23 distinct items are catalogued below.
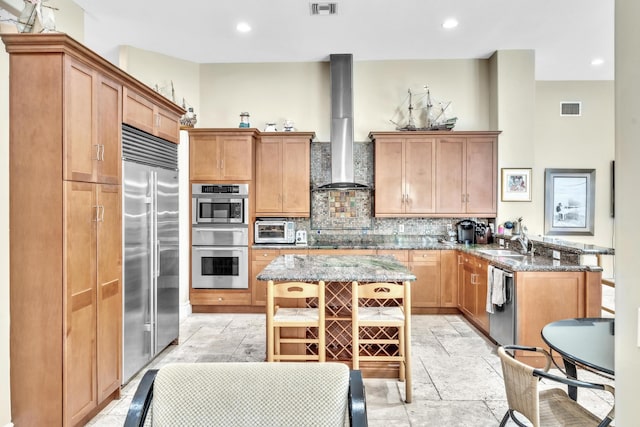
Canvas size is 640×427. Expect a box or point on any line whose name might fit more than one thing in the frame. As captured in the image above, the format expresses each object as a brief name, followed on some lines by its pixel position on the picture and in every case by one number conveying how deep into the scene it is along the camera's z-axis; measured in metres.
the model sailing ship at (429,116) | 5.19
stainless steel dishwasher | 3.34
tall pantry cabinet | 2.14
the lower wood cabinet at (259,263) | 4.93
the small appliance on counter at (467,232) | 5.16
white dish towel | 3.48
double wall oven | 4.93
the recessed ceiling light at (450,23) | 4.21
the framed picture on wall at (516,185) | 5.06
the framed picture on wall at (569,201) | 5.71
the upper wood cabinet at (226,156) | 4.97
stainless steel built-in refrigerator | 2.86
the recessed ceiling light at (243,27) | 4.30
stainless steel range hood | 5.16
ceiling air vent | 3.88
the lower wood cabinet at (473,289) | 4.04
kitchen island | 2.74
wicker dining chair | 1.60
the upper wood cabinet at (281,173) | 5.18
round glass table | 1.53
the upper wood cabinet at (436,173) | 5.10
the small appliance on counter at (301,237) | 5.21
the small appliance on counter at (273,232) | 5.07
